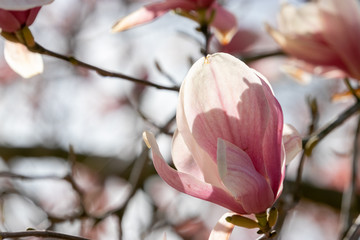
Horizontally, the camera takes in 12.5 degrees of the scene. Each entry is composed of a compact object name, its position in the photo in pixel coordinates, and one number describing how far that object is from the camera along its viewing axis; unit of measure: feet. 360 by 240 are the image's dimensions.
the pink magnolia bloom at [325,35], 3.21
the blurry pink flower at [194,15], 3.10
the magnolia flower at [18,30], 2.80
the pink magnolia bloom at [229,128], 2.68
